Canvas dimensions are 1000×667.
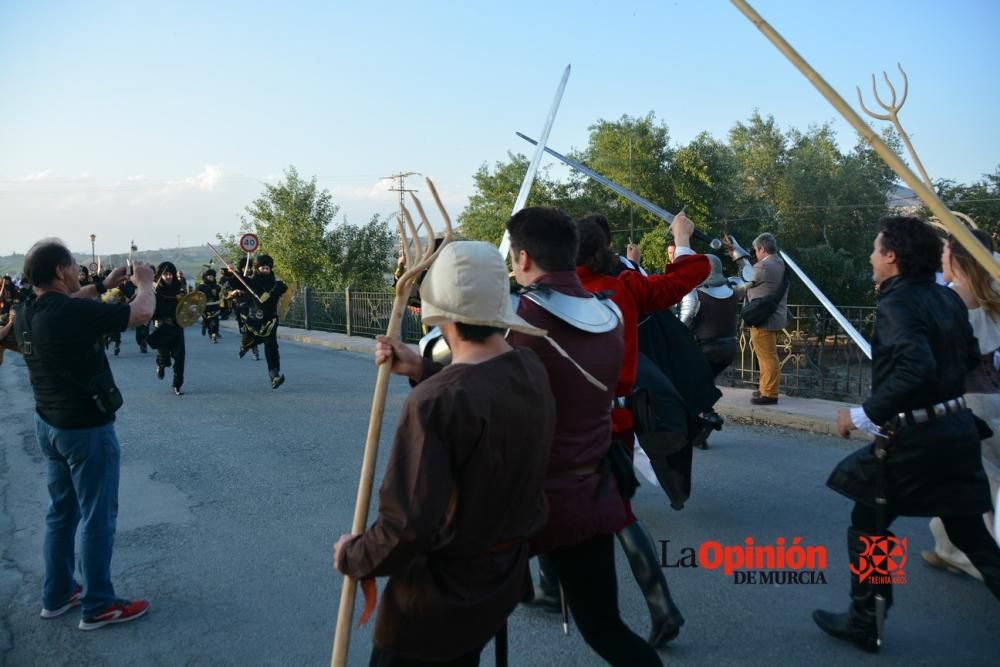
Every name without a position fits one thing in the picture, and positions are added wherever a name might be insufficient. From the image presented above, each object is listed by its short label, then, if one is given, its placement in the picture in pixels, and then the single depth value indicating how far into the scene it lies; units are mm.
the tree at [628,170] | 28969
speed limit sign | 22719
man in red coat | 3281
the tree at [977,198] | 21477
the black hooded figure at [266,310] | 11195
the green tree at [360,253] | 30625
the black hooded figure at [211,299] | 17938
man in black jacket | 2941
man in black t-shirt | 3623
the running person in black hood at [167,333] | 10969
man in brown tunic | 1799
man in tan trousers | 8391
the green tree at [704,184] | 28438
